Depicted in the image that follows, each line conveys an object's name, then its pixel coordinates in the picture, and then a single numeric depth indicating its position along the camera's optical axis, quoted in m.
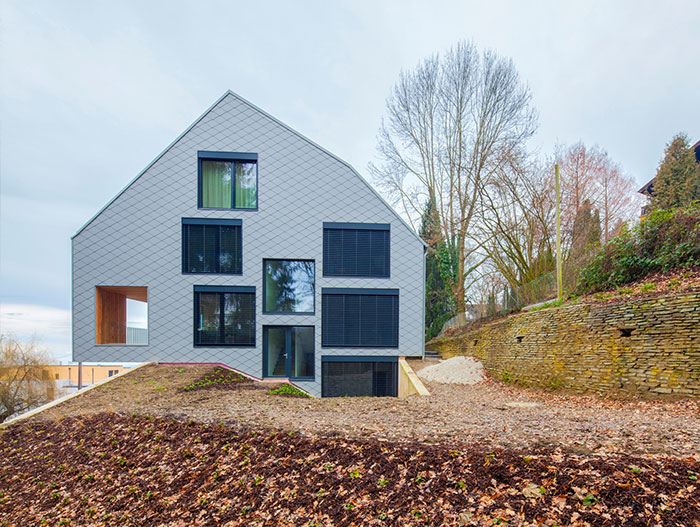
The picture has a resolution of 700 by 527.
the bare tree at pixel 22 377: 17.89
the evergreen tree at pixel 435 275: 20.98
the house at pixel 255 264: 12.91
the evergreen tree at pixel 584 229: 16.41
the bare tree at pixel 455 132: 18.95
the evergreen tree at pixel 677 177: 17.22
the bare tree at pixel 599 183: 20.91
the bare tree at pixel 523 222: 16.02
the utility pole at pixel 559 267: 10.98
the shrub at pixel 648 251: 8.99
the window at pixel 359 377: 13.12
